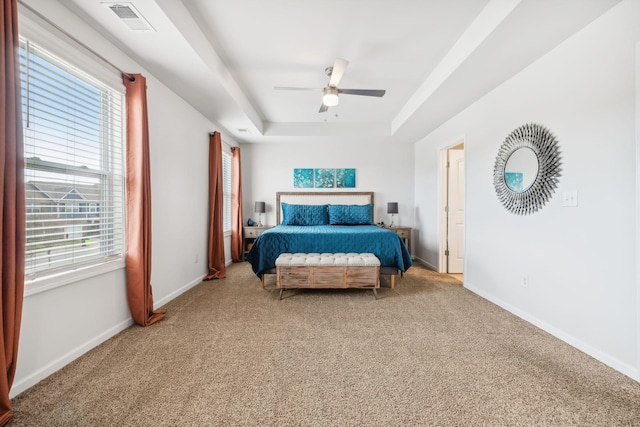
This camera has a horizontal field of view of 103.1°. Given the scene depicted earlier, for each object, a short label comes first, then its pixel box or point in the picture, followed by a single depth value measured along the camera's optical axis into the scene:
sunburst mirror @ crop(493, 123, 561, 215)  2.16
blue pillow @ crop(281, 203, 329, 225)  4.77
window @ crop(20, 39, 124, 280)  1.54
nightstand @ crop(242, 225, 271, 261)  5.00
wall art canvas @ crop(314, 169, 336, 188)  5.34
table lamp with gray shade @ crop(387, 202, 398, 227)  4.96
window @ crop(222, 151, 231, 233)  4.62
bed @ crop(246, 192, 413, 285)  3.27
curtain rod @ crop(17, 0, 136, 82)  1.50
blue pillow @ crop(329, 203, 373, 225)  4.77
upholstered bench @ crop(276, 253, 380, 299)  2.93
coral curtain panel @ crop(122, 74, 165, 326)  2.20
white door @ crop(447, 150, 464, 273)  4.09
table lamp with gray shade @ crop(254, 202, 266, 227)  5.08
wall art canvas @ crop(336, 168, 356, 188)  5.34
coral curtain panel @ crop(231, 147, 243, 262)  4.80
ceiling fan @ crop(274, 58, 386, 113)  2.74
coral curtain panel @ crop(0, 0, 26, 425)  1.26
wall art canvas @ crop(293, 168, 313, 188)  5.34
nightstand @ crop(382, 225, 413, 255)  4.88
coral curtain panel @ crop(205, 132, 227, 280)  3.79
